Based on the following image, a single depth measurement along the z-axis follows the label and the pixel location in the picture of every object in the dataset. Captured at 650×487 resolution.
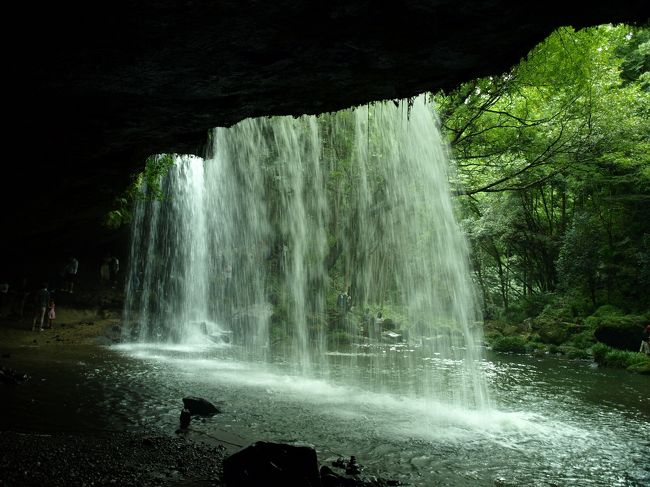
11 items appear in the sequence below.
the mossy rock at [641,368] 16.57
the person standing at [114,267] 19.67
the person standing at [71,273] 17.62
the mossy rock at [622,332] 20.55
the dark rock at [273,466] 4.54
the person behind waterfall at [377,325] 30.47
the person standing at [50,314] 17.06
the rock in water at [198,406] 7.27
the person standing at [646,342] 19.05
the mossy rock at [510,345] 23.84
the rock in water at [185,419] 6.47
